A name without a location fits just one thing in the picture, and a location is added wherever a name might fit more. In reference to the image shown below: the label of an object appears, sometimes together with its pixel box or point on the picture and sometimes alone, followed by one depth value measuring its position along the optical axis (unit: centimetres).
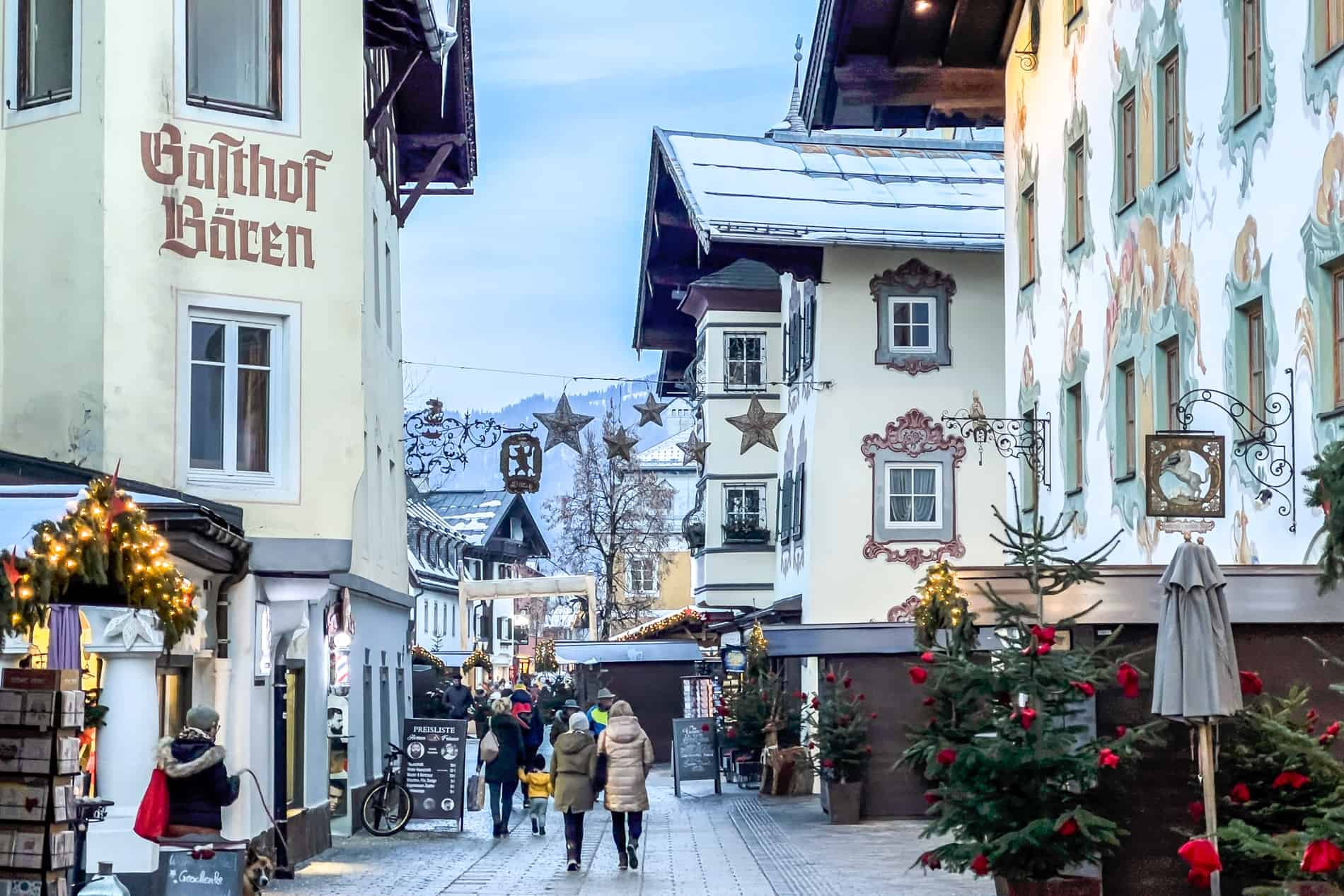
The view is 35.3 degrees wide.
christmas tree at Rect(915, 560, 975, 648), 2547
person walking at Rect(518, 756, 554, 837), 2786
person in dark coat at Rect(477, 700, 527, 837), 2738
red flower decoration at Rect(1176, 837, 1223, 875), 1212
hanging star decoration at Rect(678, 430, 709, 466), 3994
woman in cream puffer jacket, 2175
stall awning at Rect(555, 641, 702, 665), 4797
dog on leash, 1516
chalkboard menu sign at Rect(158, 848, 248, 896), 1466
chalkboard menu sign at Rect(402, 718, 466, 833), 2708
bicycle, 2691
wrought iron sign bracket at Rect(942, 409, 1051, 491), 2516
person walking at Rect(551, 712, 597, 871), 2209
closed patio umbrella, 1329
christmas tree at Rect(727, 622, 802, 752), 3650
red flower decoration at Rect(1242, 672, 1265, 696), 1422
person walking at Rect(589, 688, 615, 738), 2784
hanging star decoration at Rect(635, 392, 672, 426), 3641
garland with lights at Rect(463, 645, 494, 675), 6134
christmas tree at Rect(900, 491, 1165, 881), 1388
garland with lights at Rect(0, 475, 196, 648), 1098
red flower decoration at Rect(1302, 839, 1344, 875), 929
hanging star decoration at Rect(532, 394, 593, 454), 3206
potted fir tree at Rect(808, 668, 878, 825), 2842
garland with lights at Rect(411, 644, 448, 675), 5522
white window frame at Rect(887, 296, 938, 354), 3584
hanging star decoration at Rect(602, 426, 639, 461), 3325
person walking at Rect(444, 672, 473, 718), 3597
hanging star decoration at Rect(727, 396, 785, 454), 3784
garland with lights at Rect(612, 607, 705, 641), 4859
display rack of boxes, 1364
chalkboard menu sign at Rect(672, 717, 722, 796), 3547
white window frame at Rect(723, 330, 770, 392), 4428
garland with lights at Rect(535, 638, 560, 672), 8262
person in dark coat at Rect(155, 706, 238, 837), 1494
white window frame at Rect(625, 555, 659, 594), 8538
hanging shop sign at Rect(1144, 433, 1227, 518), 1612
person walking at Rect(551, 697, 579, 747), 3222
